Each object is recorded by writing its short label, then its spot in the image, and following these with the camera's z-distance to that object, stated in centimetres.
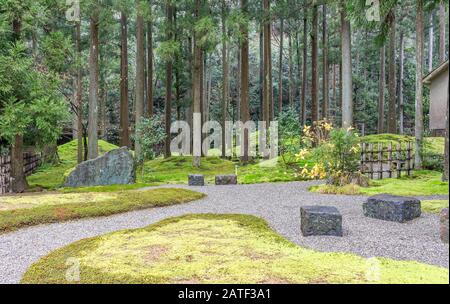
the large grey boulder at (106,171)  1538
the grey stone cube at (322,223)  736
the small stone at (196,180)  1565
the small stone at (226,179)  1589
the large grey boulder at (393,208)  866
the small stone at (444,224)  591
